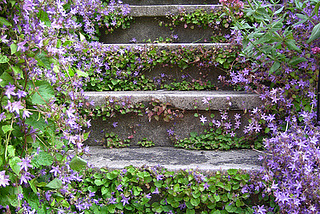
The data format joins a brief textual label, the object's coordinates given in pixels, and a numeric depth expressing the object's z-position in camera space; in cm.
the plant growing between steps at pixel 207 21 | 222
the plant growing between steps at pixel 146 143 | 178
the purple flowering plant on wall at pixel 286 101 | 123
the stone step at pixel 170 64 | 200
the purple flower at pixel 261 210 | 130
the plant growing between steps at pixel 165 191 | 135
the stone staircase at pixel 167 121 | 153
